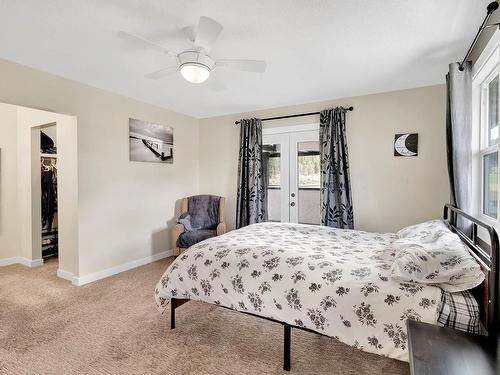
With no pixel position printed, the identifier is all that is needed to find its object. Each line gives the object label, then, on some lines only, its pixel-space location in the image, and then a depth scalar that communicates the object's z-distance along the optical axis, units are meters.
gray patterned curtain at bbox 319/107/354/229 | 3.62
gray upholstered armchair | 3.92
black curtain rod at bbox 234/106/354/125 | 3.66
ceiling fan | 1.99
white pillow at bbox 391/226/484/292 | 1.39
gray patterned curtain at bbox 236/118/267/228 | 4.28
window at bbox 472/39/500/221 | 2.15
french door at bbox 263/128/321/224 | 4.05
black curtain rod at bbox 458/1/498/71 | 1.66
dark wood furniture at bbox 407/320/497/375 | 0.98
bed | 1.44
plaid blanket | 1.36
